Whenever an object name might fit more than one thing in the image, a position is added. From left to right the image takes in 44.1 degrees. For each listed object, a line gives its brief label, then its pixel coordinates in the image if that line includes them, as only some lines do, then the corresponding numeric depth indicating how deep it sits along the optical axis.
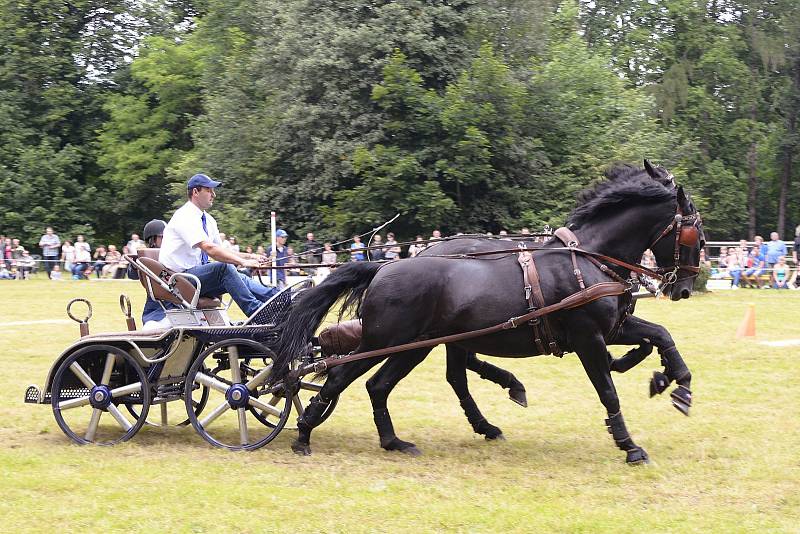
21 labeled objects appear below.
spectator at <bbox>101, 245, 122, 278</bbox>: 31.42
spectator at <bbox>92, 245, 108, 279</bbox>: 31.89
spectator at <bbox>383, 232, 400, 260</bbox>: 22.55
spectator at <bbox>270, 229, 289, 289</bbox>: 19.56
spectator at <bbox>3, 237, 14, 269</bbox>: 32.06
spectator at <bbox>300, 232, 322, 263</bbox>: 25.09
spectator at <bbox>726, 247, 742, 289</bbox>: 25.41
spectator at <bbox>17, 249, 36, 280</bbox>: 31.84
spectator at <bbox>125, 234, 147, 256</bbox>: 30.15
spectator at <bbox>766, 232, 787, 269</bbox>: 25.26
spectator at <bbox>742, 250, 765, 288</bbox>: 25.41
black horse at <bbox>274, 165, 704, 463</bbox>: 7.18
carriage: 7.51
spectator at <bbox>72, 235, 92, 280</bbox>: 31.30
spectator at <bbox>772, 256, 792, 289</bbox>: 25.14
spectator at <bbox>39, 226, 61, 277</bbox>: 32.59
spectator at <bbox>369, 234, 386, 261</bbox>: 19.99
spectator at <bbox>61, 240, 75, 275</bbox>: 31.66
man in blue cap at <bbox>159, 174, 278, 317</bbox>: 7.53
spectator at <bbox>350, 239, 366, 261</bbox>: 22.12
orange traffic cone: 14.45
